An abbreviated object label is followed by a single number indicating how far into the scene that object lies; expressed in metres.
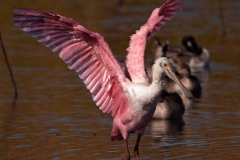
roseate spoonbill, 18.34
